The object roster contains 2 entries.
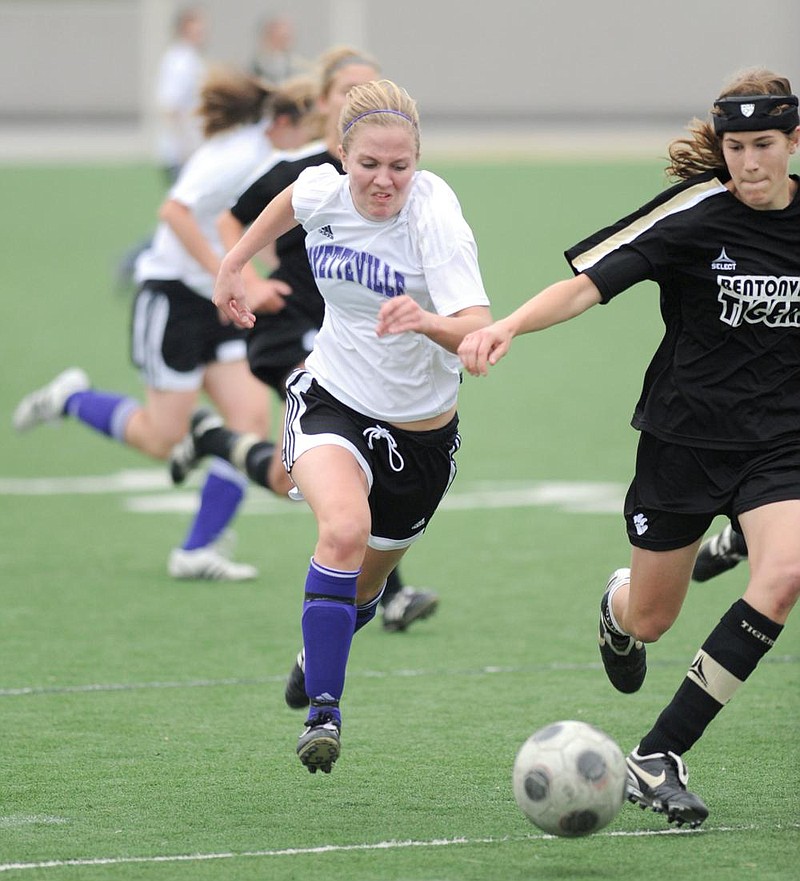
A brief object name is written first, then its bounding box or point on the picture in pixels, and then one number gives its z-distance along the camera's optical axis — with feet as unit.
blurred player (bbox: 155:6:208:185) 147.23
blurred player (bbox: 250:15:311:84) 130.62
